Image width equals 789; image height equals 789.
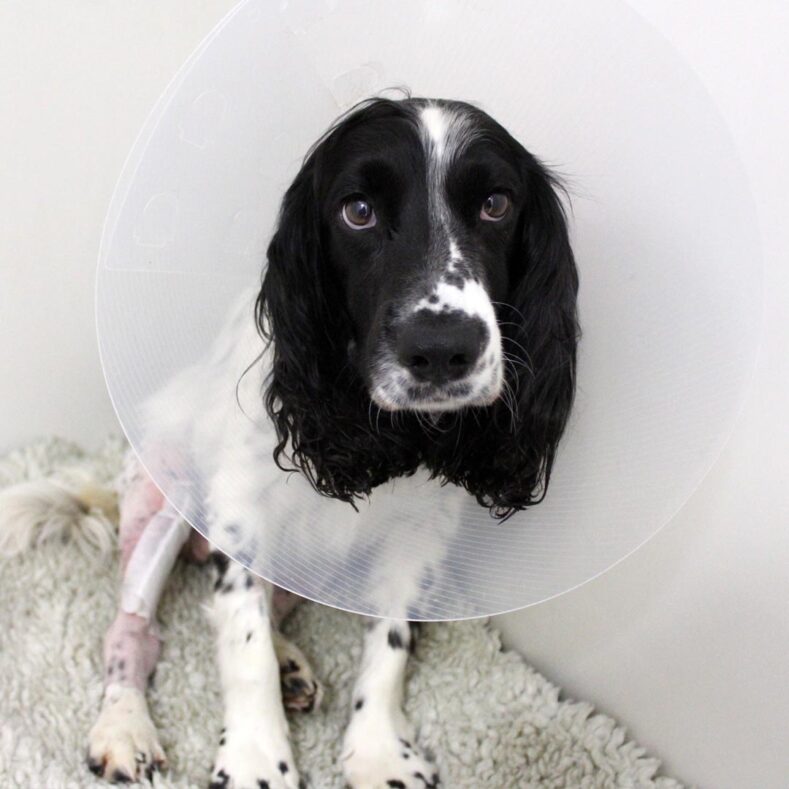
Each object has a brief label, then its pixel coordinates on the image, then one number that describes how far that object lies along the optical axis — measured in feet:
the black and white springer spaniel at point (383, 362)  1.58
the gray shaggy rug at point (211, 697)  1.99
